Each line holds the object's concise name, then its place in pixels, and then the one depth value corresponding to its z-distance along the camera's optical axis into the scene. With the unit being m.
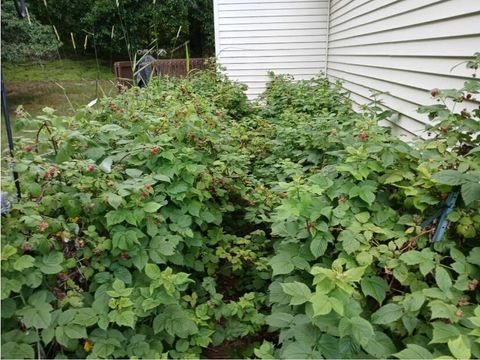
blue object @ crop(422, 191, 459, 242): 1.56
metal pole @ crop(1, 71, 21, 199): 1.50
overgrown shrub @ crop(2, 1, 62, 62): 8.95
